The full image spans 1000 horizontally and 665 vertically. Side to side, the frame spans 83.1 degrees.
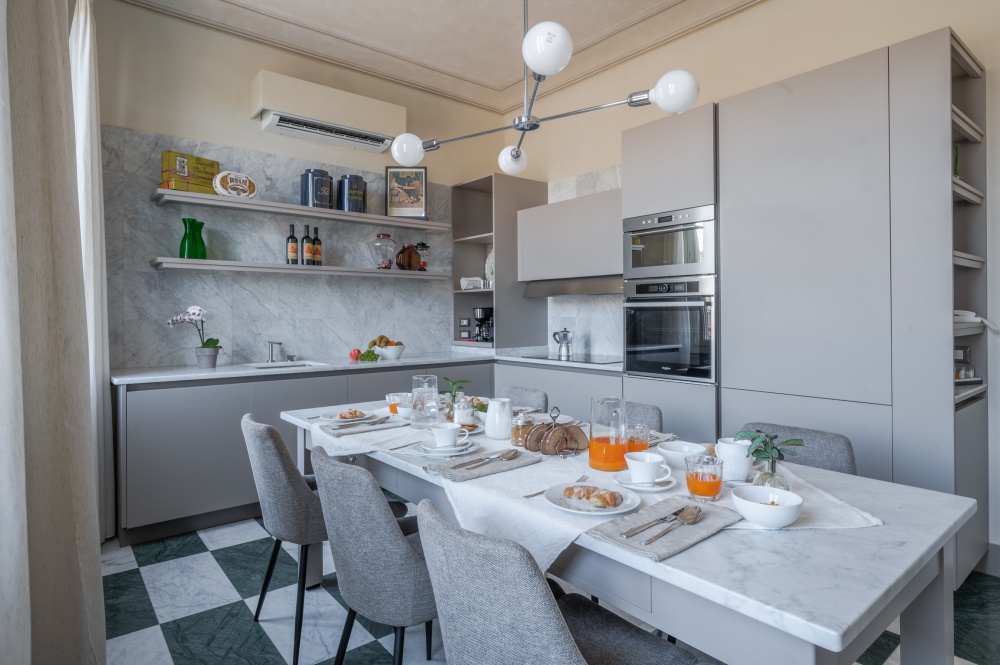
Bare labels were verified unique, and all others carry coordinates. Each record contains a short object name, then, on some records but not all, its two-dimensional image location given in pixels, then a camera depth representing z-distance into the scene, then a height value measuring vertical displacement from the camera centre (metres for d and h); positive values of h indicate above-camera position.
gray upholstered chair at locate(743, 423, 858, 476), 1.77 -0.43
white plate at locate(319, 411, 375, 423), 2.25 -0.38
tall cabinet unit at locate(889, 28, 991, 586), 2.24 +0.16
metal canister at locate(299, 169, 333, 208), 3.88 +0.97
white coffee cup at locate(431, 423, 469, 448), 1.80 -0.35
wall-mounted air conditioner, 3.71 +1.50
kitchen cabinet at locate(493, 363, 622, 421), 3.59 -0.42
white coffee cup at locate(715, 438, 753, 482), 1.45 -0.36
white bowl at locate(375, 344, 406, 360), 4.11 -0.18
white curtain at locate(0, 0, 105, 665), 0.81 -0.06
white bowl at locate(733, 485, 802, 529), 1.12 -0.39
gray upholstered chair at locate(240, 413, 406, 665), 1.85 -0.57
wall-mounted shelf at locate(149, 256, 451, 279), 3.29 +0.39
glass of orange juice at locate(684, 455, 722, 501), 1.32 -0.37
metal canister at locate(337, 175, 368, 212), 4.05 +0.97
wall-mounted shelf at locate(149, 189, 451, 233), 3.32 +0.78
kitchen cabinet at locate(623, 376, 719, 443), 3.03 -0.47
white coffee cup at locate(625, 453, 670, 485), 1.40 -0.37
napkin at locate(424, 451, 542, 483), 1.53 -0.41
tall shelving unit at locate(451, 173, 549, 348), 4.48 +0.64
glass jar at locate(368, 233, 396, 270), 4.41 +0.62
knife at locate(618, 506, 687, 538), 1.12 -0.42
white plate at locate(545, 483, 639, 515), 1.23 -0.41
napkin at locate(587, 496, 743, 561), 1.05 -0.42
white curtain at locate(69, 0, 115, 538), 2.80 +0.51
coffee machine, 4.69 +0.04
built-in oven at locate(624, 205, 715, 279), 3.04 +0.44
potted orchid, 3.38 -0.09
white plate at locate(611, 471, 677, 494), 1.40 -0.41
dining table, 0.87 -0.44
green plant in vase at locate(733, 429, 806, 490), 1.28 -0.31
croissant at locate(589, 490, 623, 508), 1.26 -0.40
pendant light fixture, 1.71 +0.80
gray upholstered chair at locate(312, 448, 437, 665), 1.39 -0.58
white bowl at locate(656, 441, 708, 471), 1.65 -0.40
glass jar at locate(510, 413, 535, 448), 1.88 -0.35
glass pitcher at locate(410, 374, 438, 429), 2.13 -0.31
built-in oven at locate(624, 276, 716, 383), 3.05 -0.04
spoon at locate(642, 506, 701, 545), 1.16 -0.41
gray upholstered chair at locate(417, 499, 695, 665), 0.90 -0.47
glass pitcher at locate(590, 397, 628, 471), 1.58 -0.33
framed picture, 4.36 +1.05
